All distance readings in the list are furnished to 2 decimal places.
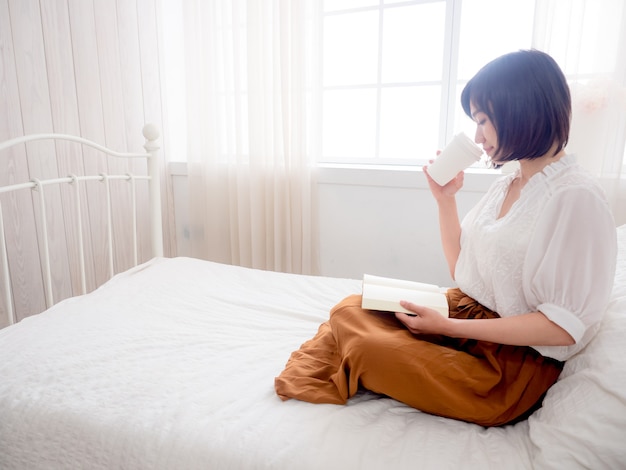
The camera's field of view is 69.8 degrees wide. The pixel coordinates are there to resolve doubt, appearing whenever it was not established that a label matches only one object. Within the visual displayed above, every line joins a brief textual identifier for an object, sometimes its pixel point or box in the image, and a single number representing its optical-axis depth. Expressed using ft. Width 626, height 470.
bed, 2.25
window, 6.33
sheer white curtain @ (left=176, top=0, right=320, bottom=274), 6.46
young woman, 2.31
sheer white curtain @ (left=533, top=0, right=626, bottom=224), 4.95
